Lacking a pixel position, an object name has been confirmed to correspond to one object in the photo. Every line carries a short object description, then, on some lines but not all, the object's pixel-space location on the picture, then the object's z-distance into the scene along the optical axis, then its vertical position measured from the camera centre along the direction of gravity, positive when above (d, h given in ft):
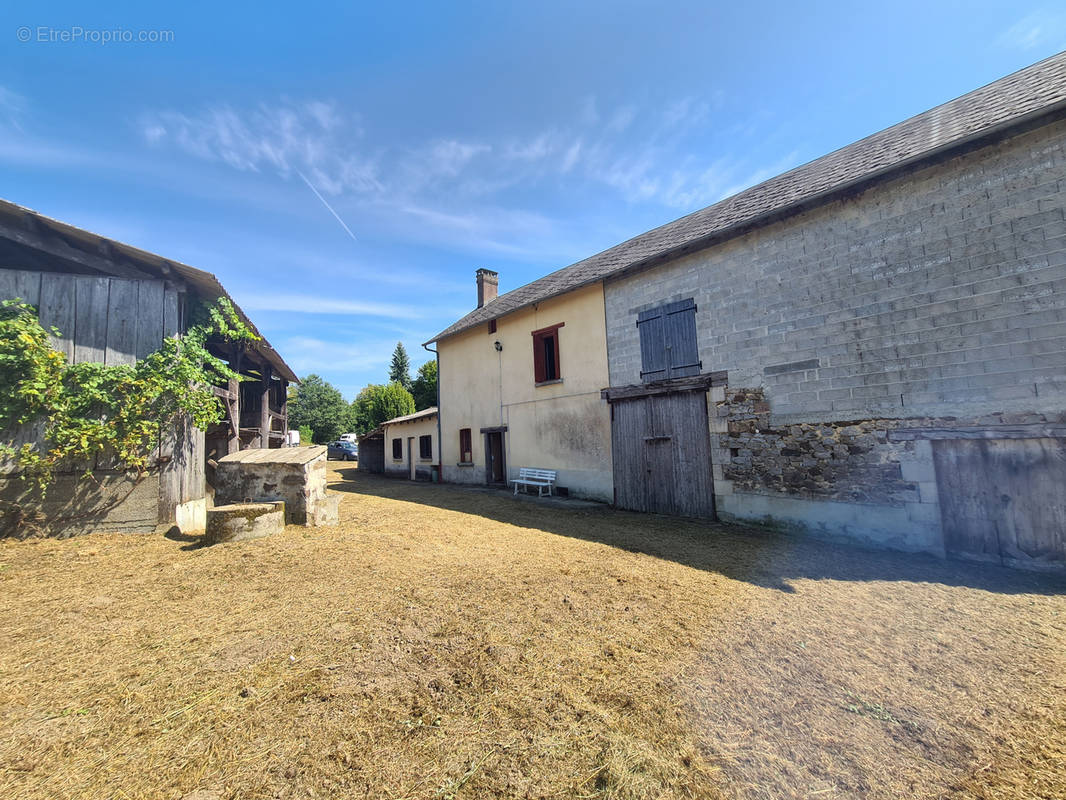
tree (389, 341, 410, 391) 157.58 +27.14
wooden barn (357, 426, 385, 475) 70.69 -1.68
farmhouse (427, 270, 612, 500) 34.45 +4.12
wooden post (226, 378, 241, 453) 27.61 +1.93
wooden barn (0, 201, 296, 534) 17.04 +5.79
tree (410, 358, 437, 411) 111.86 +13.72
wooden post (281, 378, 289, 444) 47.29 +4.00
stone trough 16.56 -2.99
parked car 99.30 -2.02
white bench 36.99 -4.12
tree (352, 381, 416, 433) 96.12 +8.41
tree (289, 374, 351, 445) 128.67 +9.80
